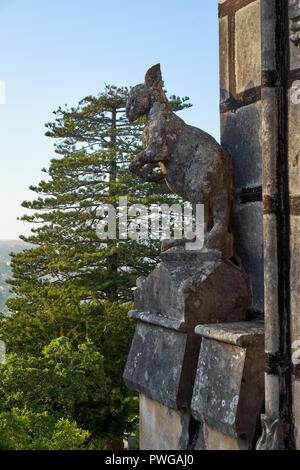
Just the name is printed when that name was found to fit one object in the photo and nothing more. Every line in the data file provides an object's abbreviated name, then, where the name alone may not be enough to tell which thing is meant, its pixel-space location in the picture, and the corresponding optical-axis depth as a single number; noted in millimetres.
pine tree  18922
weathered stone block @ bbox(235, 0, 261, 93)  2922
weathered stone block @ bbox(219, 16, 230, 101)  3150
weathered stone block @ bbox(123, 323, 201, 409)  2889
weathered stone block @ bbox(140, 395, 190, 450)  2939
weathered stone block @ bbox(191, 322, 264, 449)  2559
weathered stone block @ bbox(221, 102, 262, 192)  2951
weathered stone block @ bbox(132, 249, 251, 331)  2908
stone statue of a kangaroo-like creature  3053
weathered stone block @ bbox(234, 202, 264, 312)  2951
